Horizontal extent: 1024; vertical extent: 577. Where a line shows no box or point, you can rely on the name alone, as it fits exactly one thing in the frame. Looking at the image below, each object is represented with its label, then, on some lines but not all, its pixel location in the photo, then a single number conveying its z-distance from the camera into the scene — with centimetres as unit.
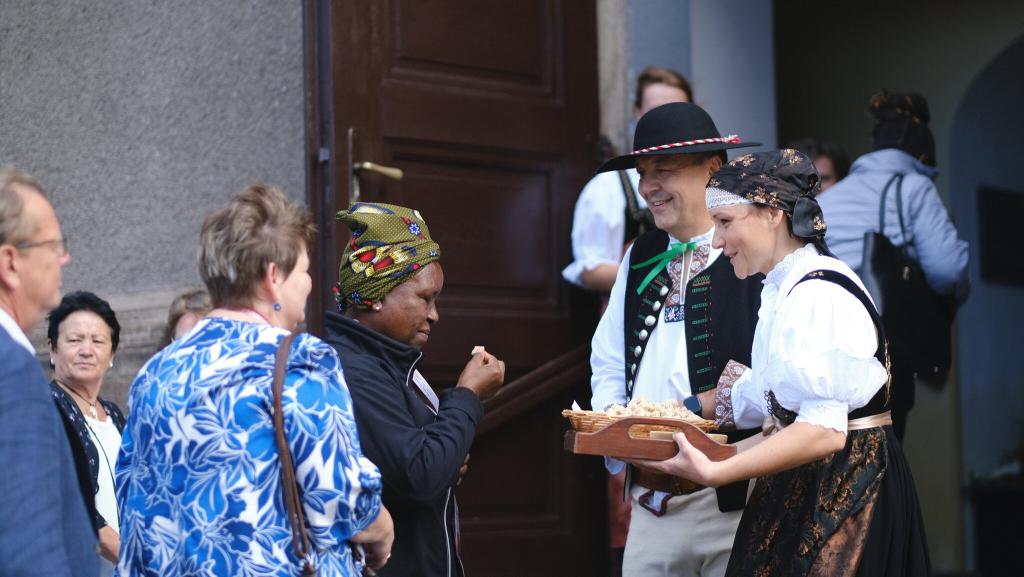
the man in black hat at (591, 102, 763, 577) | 338
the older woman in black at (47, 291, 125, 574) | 377
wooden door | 441
